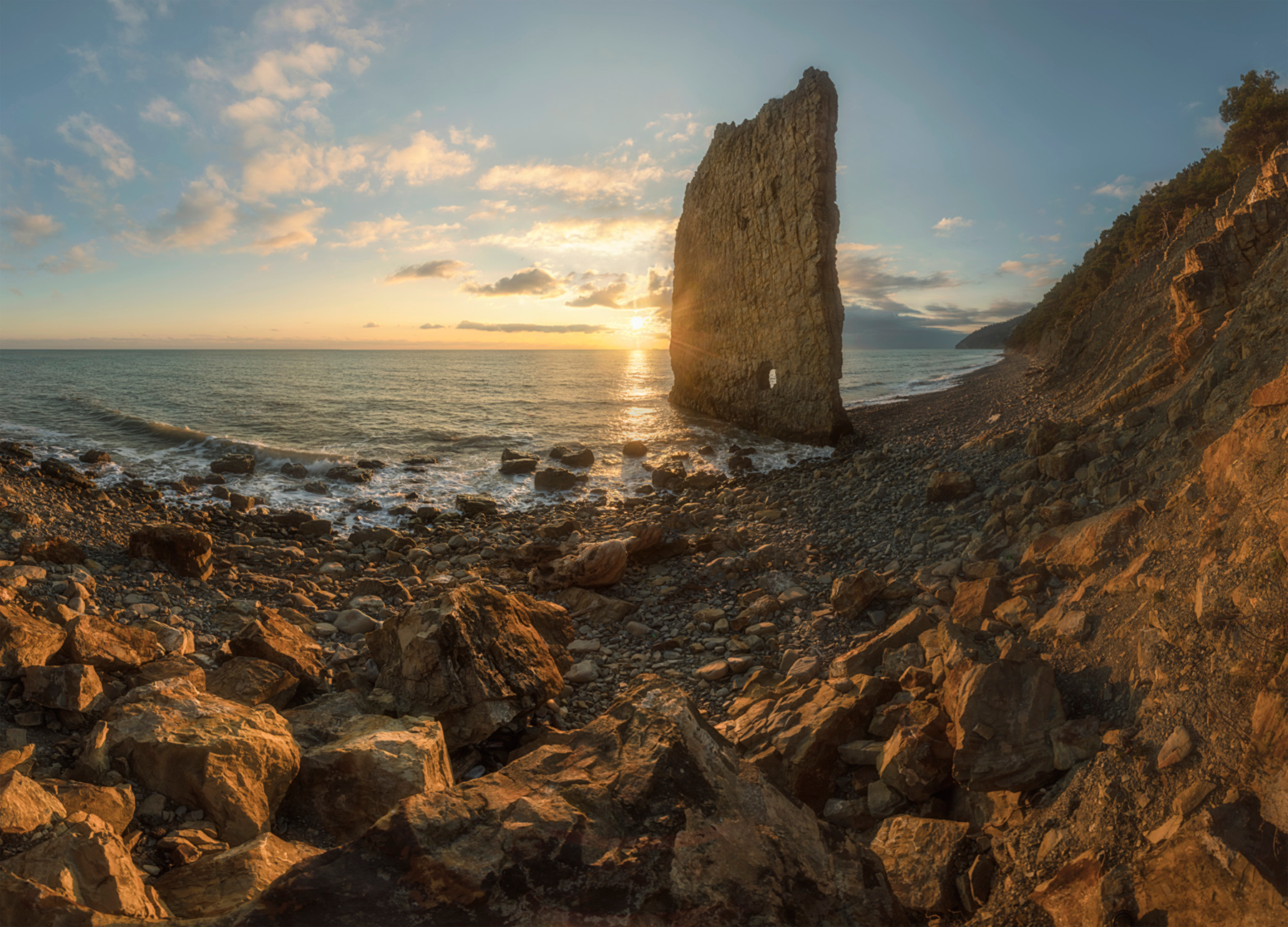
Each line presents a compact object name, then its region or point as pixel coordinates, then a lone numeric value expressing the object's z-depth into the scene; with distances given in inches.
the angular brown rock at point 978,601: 221.8
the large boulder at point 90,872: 96.4
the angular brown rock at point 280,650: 225.5
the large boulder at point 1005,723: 143.8
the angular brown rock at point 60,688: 161.0
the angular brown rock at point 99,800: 122.7
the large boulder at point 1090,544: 218.5
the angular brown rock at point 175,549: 339.0
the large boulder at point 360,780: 147.0
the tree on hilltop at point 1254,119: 848.3
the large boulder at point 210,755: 137.5
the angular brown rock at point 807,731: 171.2
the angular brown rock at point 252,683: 199.8
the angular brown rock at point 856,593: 277.3
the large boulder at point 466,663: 205.5
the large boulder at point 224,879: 105.7
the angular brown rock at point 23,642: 167.6
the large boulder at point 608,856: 89.0
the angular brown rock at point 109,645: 186.9
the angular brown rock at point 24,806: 107.3
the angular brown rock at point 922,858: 127.3
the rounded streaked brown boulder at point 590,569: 355.3
